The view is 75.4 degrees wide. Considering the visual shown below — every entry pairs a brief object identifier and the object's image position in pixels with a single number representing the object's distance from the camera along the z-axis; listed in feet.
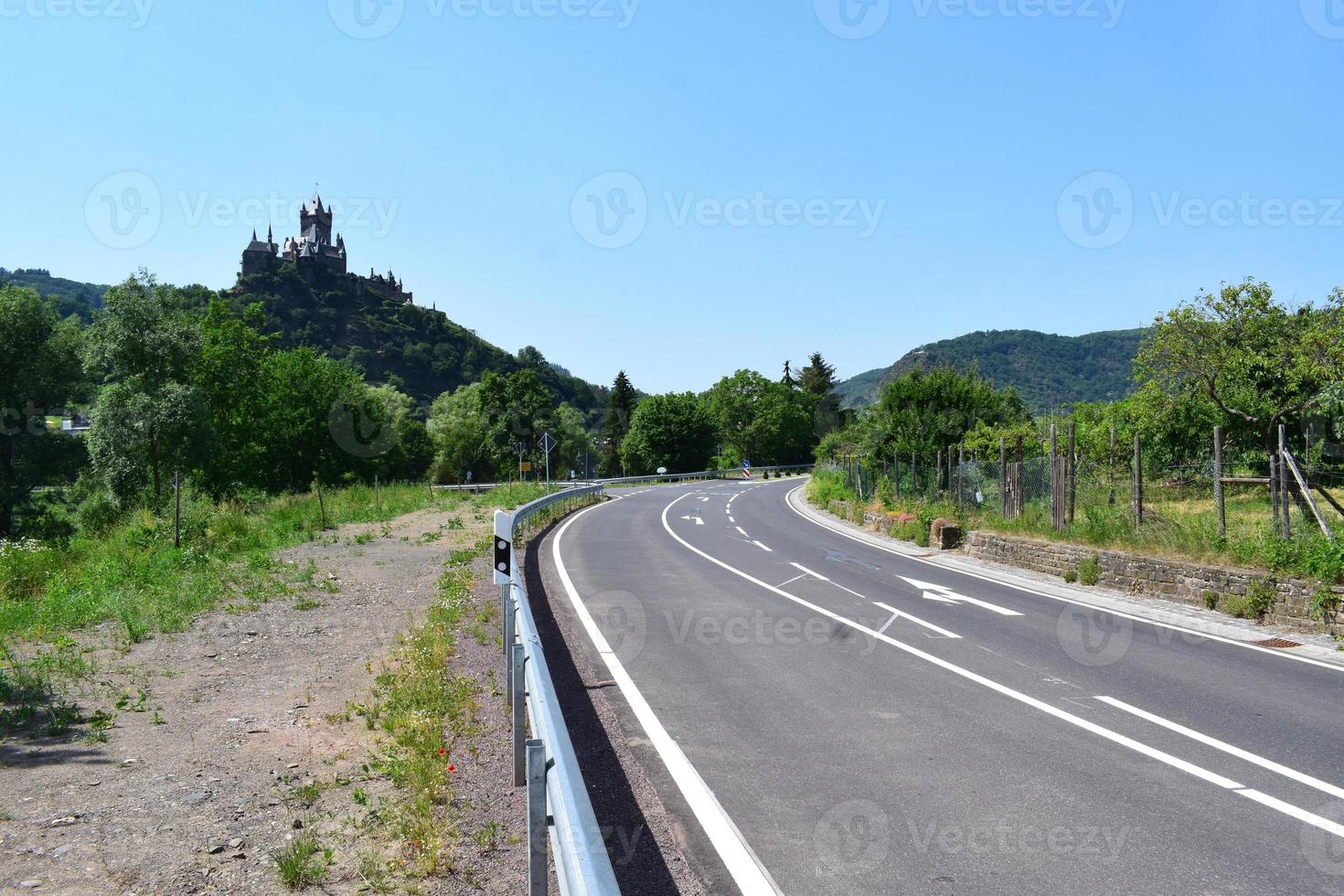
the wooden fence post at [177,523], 63.10
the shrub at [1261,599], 37.73
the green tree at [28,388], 126.93
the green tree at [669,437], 328.29
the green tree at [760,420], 389.39
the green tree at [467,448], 330.54
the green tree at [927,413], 113.19
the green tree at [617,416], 406.82
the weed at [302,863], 13.46
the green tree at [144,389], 134.92
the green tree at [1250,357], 95.40
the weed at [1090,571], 49.42
